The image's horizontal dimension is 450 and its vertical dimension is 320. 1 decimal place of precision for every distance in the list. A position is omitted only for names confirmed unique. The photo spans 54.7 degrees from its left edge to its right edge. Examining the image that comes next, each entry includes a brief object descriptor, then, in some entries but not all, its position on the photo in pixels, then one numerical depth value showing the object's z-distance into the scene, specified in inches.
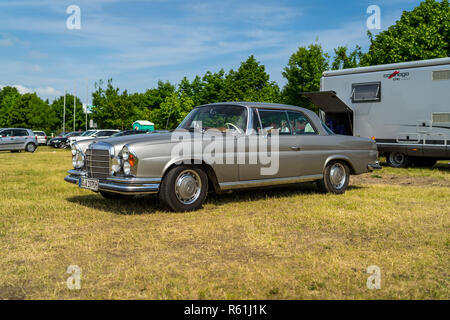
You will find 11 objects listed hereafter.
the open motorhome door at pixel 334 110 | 598.4
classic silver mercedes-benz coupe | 244.7
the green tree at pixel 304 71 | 1608.0
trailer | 520.1
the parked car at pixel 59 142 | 1460.4
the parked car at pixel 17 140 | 1103.0
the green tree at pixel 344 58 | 1689.2
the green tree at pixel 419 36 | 1060.5
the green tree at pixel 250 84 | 1922.1
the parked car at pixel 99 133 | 1242.6
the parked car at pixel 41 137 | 1657.2
